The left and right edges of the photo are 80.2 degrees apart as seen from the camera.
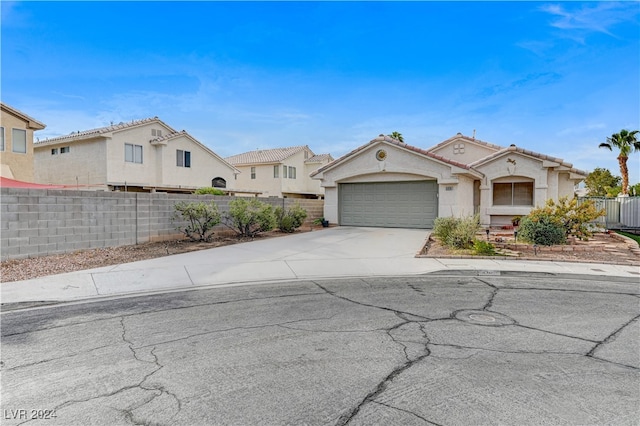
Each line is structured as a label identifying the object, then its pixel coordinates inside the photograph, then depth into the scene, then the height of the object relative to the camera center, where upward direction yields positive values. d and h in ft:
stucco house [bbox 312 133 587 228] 64.59 +4.25
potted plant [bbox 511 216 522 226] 65.96 -2.22
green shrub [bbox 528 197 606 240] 47.47 -1.00
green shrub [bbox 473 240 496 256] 40.55 -4.45
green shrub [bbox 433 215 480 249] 44.04 -2.73
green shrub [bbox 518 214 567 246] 45.32 -2.86
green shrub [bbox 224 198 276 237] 52.13 -1.07
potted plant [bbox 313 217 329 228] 71.21 -2.52
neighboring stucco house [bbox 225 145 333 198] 125.59 +13.39
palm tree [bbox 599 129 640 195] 111.34 +18.05
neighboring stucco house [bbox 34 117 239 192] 85.97 +12.65
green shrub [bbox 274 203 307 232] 60.59 -1.45
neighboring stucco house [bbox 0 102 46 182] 66.44 +12.33
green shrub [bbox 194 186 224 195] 71.15 +3.62
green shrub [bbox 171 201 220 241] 47.70 -0.95
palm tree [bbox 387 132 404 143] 127.48 +24.67
